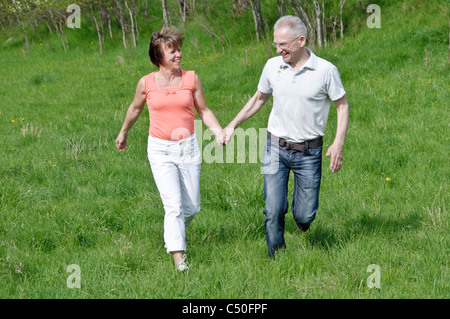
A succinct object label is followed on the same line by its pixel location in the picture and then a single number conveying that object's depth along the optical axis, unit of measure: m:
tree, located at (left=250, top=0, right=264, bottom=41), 13.11
